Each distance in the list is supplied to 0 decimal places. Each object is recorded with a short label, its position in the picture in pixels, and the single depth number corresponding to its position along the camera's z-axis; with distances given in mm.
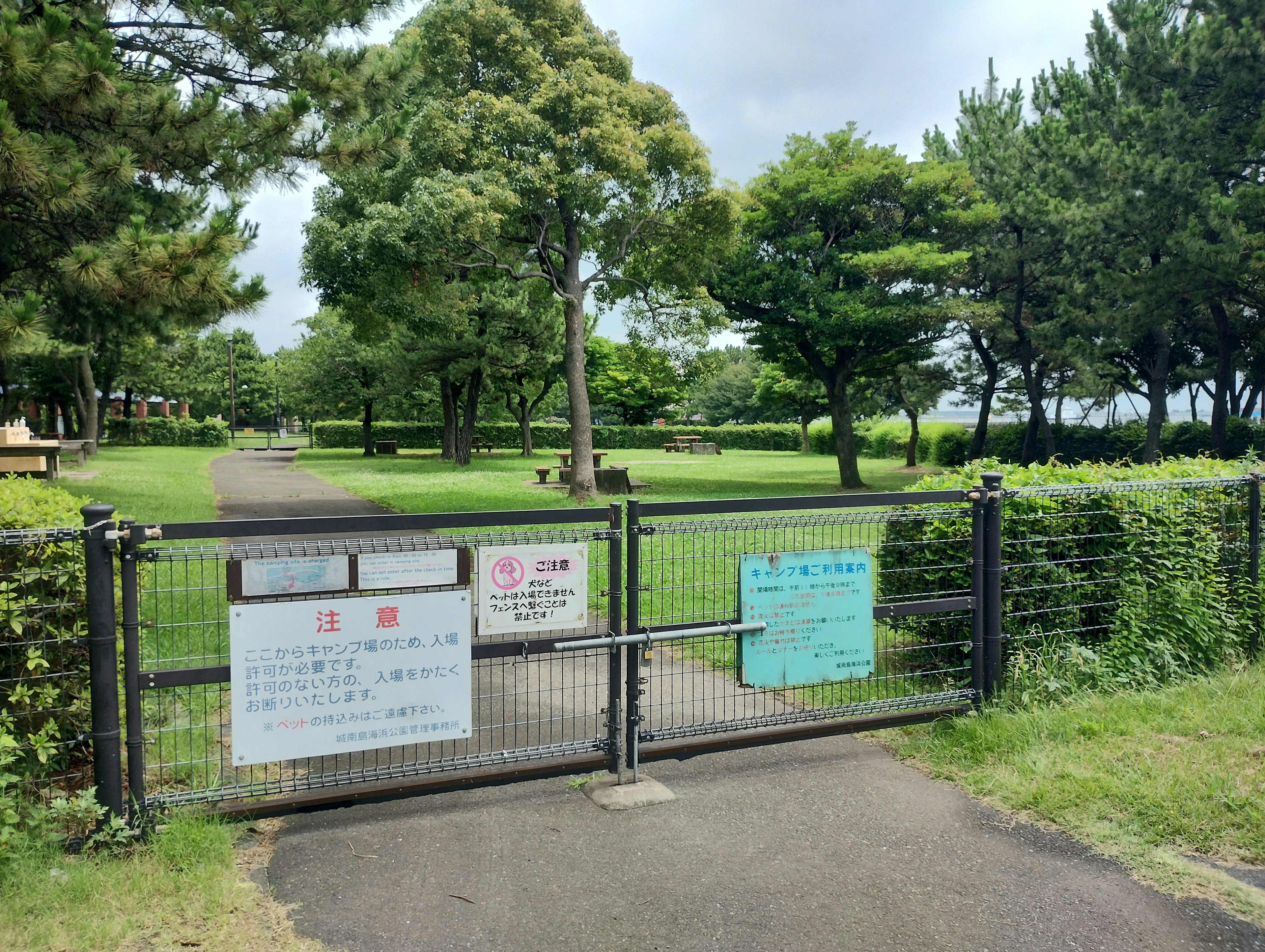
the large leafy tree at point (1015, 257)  22938
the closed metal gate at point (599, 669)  3766
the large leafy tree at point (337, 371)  38094
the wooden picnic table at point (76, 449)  26428
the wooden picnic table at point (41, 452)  16438
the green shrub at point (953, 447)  39094
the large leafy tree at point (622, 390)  66750
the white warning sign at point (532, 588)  4078
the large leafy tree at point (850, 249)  21391
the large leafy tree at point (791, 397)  45125
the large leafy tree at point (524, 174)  16609
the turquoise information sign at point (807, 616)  4531
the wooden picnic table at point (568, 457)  25672
